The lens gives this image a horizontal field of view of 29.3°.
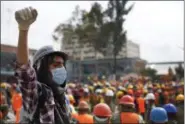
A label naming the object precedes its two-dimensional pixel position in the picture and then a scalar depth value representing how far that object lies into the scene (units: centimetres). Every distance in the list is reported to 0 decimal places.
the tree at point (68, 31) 3988
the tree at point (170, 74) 2777
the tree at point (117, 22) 3578
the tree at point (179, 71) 3459
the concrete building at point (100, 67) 4191
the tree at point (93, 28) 3766
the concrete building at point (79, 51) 3906
